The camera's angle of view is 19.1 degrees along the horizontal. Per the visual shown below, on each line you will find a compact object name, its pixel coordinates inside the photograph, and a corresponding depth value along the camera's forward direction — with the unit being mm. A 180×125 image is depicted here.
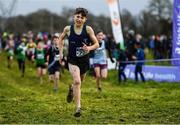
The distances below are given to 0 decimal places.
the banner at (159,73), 25178
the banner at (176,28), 18375
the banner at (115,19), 31328
